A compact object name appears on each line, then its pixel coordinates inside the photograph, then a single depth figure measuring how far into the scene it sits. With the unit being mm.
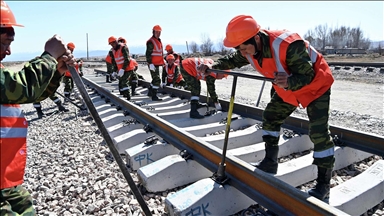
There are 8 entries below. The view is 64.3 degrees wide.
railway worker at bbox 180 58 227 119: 6139
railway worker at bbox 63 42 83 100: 10045
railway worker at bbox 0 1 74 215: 1620
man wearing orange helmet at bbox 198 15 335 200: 2725
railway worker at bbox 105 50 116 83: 14982
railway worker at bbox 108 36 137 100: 8656
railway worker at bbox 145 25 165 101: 9147
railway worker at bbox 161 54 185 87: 11586
